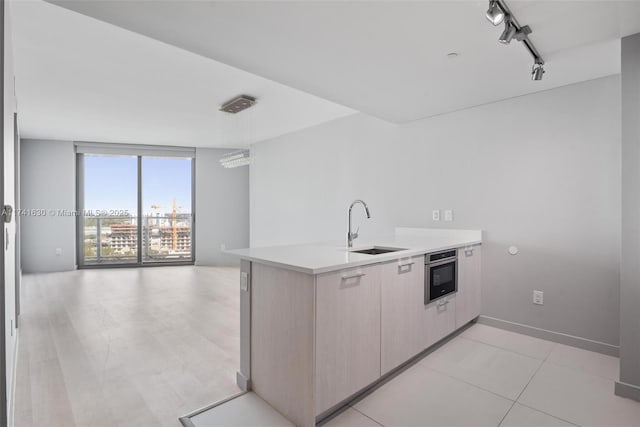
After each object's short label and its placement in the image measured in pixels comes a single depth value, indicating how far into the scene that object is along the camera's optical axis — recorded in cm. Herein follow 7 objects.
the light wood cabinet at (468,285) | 308
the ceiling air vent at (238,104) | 393
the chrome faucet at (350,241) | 270
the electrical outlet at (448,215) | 366
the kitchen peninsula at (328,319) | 176
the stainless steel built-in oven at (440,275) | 259
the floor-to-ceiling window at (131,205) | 677
